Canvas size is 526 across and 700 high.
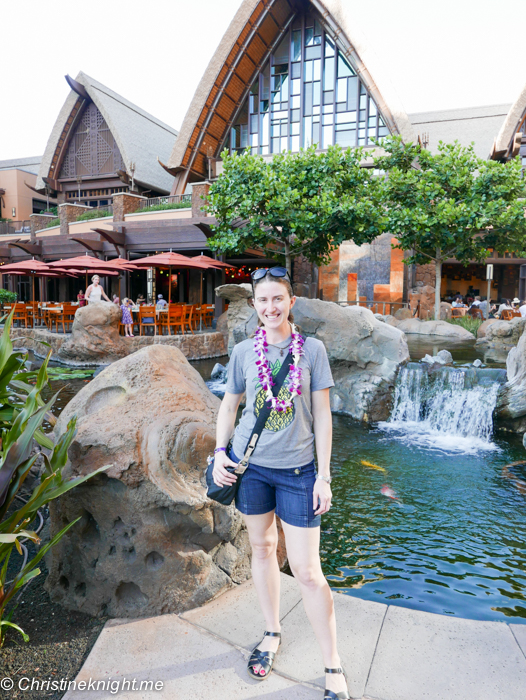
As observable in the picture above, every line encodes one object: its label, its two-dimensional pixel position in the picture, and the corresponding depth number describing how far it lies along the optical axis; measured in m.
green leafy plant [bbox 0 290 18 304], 24.09
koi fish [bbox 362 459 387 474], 5.82
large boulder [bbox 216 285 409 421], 8.30
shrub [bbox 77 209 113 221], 23.25
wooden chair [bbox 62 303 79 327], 15.95
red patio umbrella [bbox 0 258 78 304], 17.97
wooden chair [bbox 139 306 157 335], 15.16
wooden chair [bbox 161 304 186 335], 15.12
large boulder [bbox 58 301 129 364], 13.04
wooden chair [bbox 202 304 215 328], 17.88
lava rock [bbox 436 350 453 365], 9.77
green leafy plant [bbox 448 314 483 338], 16.69
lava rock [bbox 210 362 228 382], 11.79
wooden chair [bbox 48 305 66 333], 16.14
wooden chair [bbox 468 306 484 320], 20.97
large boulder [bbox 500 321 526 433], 7.35
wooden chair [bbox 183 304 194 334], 15.61
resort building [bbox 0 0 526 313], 22.00
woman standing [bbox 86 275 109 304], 14.36
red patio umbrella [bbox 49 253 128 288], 16.62
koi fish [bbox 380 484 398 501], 5.06
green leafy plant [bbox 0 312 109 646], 2.07
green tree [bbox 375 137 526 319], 16.11
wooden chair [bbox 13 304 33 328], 17.42
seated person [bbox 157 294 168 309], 16.05
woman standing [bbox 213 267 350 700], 1.94
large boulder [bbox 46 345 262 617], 2.51
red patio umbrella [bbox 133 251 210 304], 15.32
